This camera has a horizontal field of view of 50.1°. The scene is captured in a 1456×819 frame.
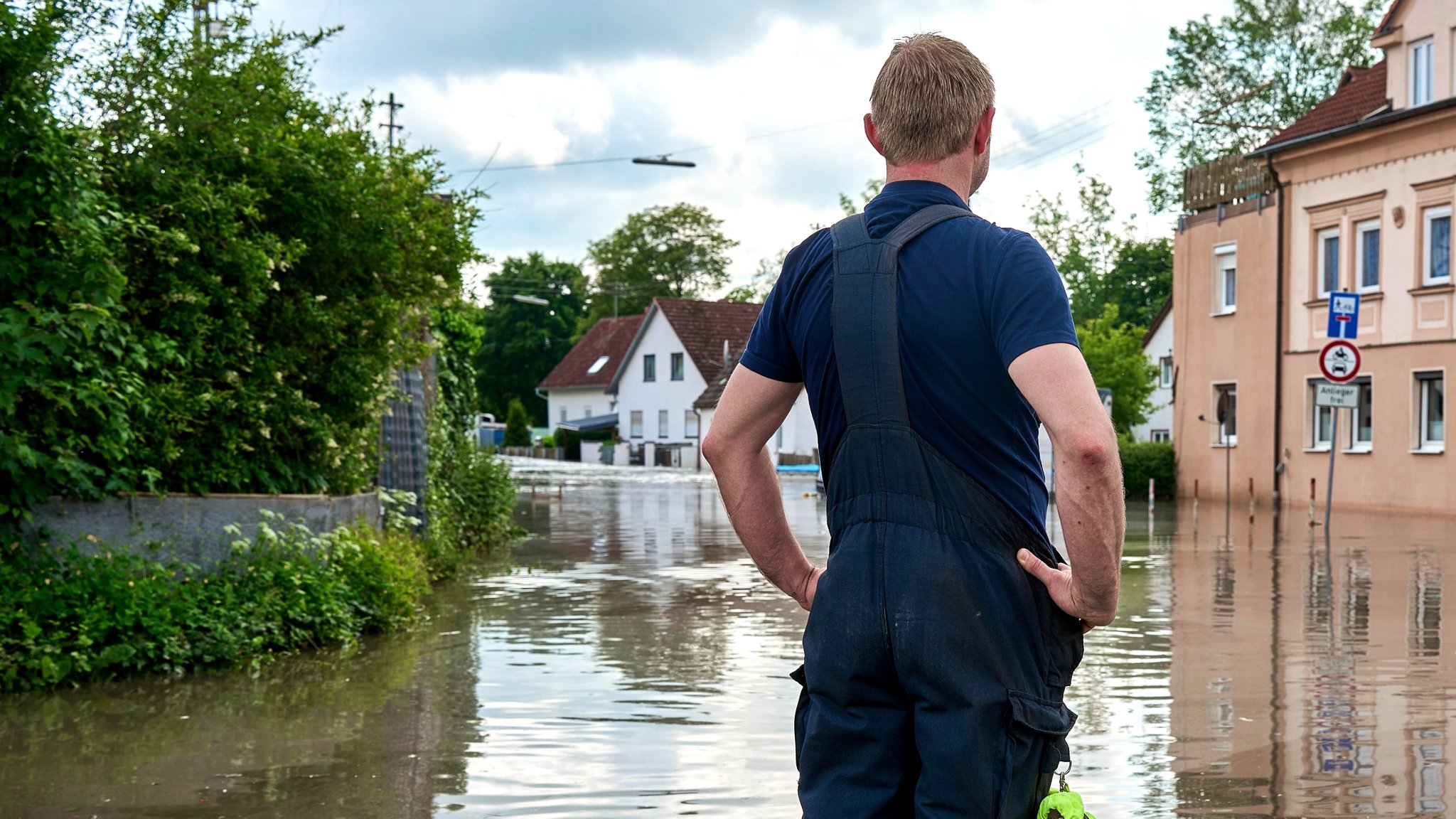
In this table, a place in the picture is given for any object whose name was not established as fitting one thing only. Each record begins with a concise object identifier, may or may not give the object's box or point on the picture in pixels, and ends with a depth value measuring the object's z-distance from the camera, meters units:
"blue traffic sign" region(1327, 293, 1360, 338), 19.81
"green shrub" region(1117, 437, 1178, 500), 35.09
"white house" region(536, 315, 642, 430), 90.12
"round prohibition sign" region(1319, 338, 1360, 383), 20.02
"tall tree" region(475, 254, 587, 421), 106.12
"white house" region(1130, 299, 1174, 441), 63.62
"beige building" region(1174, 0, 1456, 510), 27.98
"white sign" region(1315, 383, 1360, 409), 20.47
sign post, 20.00
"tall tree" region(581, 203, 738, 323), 98.62
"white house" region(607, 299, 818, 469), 74.31
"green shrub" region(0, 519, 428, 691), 8.14
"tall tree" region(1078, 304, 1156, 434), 49.59
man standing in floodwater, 2.66
